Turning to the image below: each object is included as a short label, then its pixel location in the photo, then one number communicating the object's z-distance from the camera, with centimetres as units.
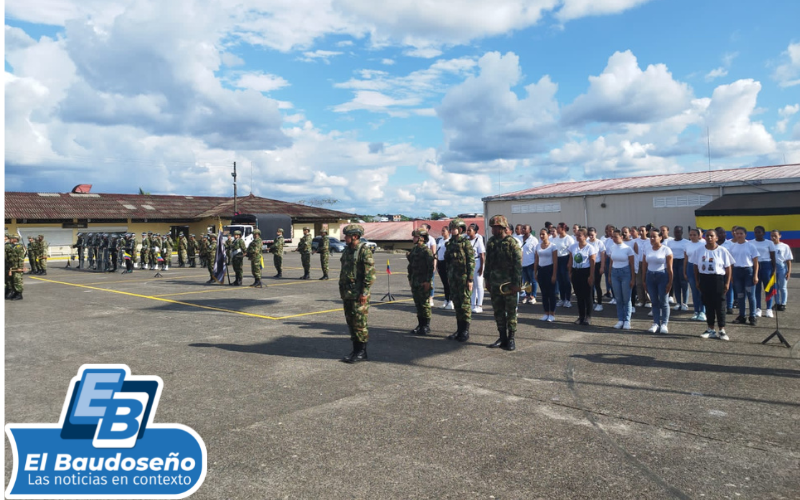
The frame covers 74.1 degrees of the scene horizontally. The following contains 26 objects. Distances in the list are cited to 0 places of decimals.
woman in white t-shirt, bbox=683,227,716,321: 977
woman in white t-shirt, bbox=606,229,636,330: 923
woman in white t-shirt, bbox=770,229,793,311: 1028
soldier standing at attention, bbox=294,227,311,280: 1991
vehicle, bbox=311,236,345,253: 4131
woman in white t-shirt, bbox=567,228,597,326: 968
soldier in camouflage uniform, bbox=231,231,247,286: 1753
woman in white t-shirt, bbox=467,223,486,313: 1134
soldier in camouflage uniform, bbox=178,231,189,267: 2837
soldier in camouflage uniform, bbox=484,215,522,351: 784
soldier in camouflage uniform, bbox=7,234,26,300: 1465
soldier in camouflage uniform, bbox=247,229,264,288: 1691
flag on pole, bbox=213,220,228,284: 1795
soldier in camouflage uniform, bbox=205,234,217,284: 1869
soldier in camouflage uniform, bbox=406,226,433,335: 909
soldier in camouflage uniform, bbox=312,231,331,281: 1927
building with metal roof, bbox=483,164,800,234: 2519
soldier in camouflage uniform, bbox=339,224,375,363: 718
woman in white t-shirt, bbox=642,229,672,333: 877
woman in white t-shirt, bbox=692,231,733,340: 821
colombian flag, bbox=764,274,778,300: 877
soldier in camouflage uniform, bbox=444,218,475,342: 859
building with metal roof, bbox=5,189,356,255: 3956
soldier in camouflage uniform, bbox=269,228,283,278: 2067
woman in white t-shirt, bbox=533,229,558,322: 1035
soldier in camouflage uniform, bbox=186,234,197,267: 2792
